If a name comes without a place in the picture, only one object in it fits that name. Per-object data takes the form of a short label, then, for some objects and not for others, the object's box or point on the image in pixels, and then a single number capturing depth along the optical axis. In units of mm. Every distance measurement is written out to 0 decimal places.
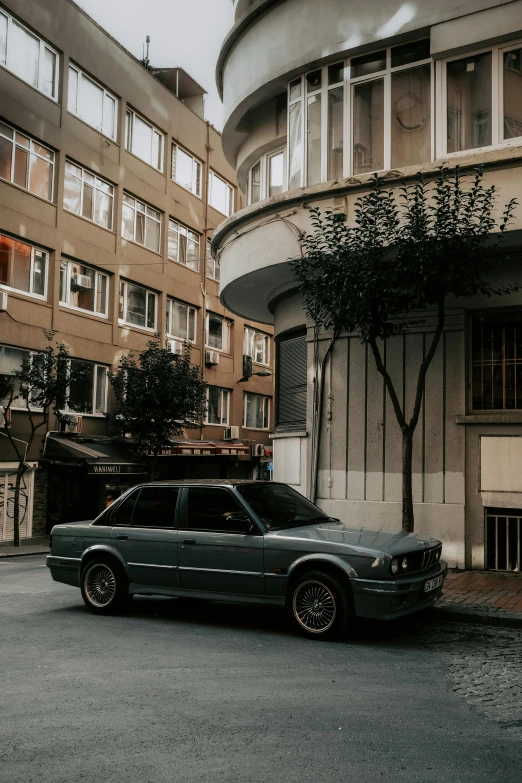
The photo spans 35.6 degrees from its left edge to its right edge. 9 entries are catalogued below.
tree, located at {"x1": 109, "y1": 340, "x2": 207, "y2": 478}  25797
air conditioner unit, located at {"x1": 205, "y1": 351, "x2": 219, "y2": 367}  33406
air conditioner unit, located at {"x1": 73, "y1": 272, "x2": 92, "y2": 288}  26016
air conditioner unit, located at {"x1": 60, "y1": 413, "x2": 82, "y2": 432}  24516
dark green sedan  7734
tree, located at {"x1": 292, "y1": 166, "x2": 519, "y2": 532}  10016
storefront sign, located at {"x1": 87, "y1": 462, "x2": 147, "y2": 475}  23461
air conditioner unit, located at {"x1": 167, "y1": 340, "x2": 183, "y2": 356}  30744
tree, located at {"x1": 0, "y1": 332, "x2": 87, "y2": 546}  21453
